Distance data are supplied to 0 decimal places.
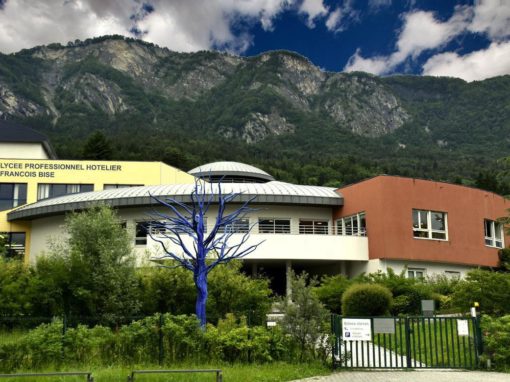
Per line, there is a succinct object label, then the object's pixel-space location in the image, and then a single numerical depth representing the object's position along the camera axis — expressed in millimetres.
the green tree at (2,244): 31234
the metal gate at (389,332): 15555
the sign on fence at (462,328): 15570
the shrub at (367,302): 23953
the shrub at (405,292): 26312
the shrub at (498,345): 15406
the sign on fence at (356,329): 15734
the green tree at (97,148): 81000
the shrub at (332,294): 27372
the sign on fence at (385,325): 15625
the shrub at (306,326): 15586
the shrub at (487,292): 20203
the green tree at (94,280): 22234
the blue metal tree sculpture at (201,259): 17391
